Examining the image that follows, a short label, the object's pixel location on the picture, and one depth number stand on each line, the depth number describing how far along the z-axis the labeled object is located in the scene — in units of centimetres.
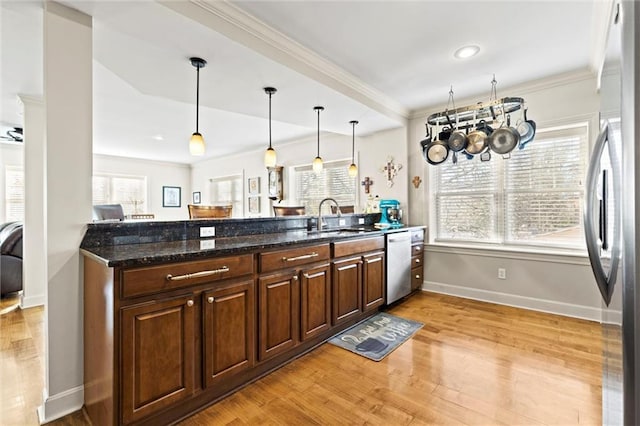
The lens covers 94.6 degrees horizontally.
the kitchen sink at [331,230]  308
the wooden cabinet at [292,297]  200
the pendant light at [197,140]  235
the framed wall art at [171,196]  828
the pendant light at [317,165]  380
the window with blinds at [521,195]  317
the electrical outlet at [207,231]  234
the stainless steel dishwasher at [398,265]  334
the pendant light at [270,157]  310
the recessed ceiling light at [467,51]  255
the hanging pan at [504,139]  269
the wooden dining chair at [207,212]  279
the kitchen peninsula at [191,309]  141
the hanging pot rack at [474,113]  269
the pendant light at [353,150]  400
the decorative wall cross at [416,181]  417
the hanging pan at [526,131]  281
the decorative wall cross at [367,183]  465
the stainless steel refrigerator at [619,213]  76
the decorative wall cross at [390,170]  429
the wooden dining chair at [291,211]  386
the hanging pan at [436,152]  308
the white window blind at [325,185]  522
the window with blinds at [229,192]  731
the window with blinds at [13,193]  567
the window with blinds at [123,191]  726
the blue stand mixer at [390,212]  409
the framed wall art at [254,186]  677
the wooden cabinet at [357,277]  264
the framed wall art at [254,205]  679
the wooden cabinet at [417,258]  386
